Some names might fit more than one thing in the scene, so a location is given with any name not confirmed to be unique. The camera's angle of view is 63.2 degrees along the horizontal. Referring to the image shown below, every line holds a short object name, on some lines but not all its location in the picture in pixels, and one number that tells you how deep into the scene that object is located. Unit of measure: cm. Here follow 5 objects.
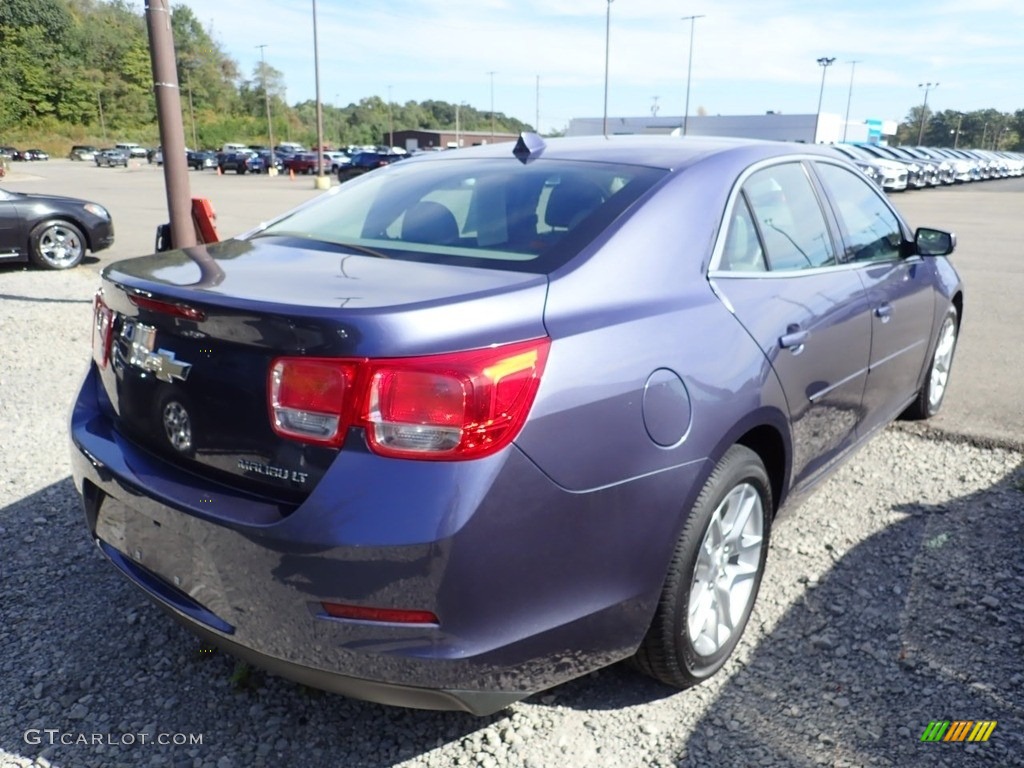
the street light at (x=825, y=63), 6975
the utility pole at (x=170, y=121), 628
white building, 7400
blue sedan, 184
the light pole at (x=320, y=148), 3126
